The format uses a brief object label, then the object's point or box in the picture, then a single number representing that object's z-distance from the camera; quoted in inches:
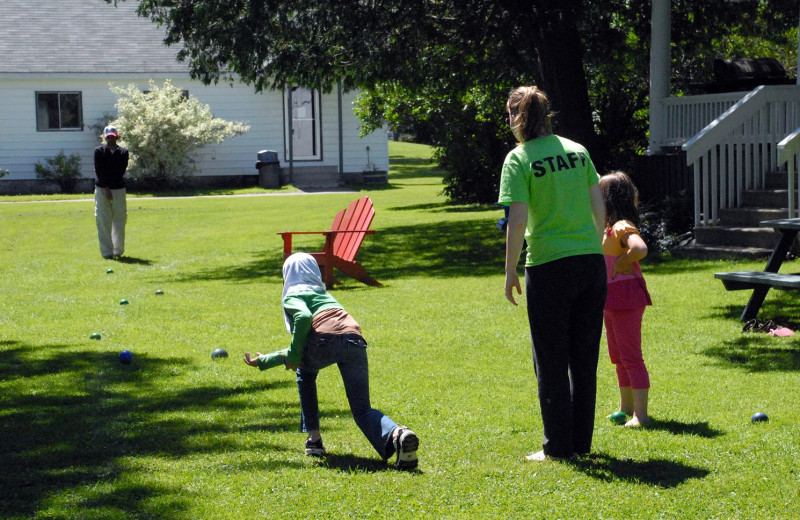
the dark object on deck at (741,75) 695.7
